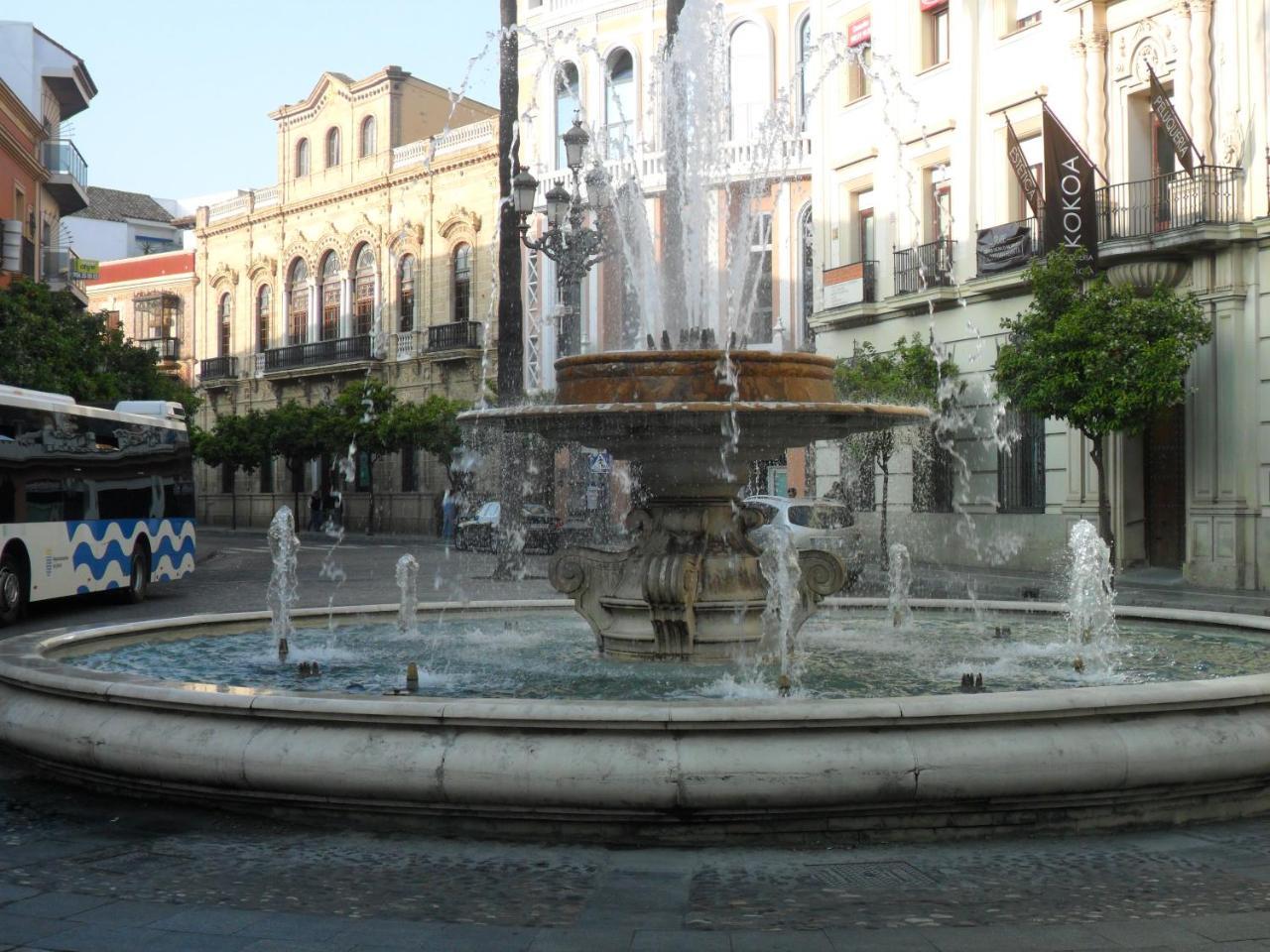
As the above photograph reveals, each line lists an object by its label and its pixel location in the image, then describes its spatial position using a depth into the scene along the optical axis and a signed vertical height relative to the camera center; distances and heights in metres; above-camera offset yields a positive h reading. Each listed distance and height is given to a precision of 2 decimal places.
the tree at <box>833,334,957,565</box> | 24.06 +1.82
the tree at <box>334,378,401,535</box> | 41.38 +2.24
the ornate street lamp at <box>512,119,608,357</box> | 17.53 +3.27
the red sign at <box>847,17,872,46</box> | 27.70 +8.88
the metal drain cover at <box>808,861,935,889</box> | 4.57 -1.25
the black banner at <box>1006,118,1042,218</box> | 22.20 +4.80
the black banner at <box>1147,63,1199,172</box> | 19.50 +4.93
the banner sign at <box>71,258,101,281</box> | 39.34 +6.27
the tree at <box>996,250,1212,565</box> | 18.92 +1.81
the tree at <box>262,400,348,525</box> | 43.38 +1.89
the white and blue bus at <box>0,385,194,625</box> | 15.33 -0.03
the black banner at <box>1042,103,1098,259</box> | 20.69 +4.25
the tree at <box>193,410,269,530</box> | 46.56 +1.73
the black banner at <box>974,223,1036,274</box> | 22.97 +3.90
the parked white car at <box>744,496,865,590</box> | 19.77 -0.50
